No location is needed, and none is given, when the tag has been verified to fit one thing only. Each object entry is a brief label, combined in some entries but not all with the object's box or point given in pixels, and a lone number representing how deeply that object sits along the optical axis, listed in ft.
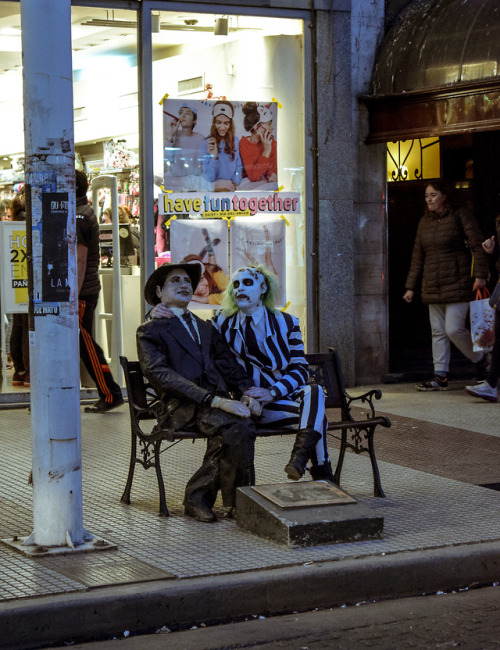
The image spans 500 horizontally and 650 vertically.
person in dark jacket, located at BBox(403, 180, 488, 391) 37.78
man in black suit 21.25
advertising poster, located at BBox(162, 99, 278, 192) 36.19
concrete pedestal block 19.12
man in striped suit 22.22
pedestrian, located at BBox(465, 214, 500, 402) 35.78
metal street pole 18.53
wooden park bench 21.50
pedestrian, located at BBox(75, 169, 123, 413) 32.73
